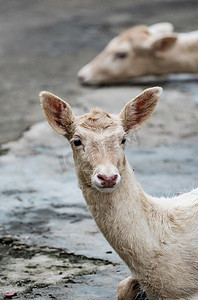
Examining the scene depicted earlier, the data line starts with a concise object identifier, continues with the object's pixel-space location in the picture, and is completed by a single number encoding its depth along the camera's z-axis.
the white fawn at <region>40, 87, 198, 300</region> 8.48
